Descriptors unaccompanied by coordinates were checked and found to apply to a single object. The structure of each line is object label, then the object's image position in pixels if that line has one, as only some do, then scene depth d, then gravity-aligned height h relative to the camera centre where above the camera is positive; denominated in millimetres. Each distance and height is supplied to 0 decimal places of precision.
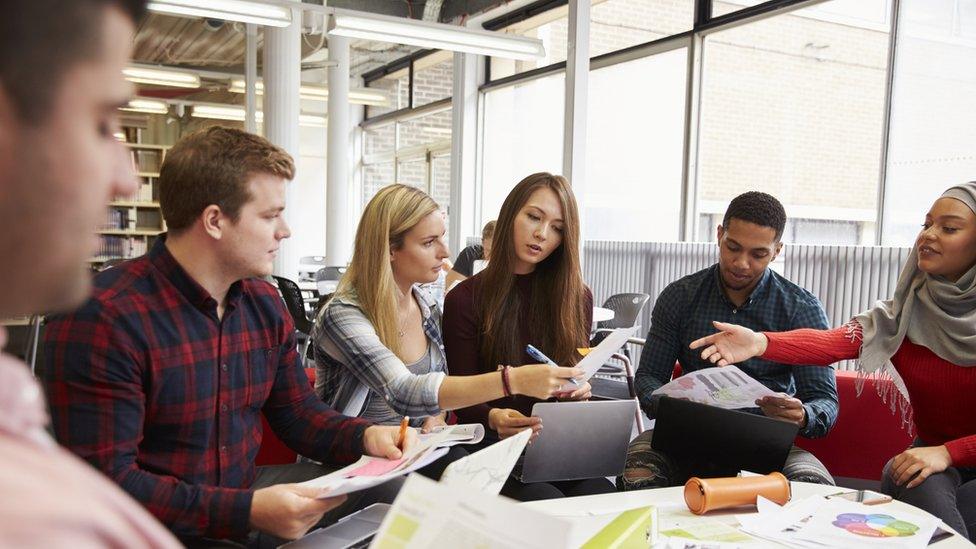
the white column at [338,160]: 9031 +422
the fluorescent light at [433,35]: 5617 +1242
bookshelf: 8828 -347
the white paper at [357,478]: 1330 -528
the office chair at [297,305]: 5266 -784
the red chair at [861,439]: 2570 -784
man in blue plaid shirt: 2346 -373
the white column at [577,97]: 5734 +798
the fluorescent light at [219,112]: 10539 +1113
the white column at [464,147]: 8766 +590
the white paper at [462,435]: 1633 -521
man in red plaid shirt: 1413 -366
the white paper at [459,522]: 737 -329
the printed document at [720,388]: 2039 -510
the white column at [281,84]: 7152 +1031
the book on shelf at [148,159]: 9049 +361
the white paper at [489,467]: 1138 -416
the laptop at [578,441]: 2020 -659
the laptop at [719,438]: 1905 -613
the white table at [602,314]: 4721 -727
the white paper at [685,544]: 1390 -628
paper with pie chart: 1443 -634
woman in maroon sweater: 2469 -321
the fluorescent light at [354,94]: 9586 +1280
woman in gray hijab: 2057 -425
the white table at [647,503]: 1479 -652
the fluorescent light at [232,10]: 5230 +1277
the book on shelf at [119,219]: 8635 -354
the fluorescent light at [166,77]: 8505 +1277
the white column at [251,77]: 8852 +1345
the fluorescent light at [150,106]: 9789 +1082
